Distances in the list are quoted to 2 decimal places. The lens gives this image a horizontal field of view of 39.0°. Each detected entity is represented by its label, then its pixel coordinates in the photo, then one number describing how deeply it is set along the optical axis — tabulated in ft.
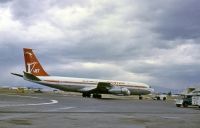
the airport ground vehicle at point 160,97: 222.02
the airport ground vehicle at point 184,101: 104.03
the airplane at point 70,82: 156.64
